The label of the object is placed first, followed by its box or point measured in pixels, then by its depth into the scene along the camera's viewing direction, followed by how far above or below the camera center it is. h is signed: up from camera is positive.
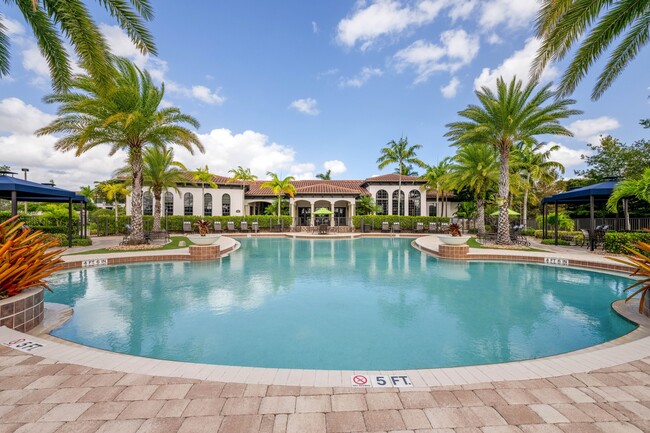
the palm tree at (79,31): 6.62 +4.60
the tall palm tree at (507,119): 15.35 +5.36
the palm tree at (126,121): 13.55 +4.88
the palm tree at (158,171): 21.36 +3.63
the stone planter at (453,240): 13.30 -1.04
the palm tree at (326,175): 55.08 +8.21
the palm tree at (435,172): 30.70 +4.85
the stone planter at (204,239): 12.61 -0.92
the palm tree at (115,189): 26.45 +2.85
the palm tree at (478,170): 23.00 +3.85
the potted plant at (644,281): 5.22 -1.11
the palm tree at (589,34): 6.39 +4.37
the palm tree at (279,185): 29.64 +3.45
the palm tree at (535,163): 28.75 +5.53
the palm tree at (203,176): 29.11 +4.39
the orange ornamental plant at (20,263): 4.65 -0.76
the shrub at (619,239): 12.53 -1.01
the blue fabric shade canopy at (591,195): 14.63 +1.15
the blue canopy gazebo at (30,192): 11.70 +1.27
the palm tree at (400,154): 31.47 +6.95
